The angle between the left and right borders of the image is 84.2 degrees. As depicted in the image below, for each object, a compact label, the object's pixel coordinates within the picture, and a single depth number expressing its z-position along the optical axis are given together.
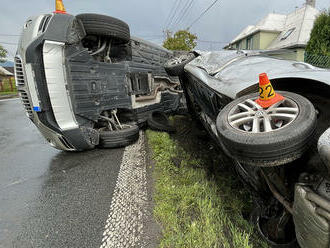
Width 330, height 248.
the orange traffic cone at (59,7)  2.45
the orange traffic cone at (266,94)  1.05
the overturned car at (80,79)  2.25
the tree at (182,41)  22.86
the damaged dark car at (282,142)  0.85
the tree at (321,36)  8.87
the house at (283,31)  14.95
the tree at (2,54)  21.72
